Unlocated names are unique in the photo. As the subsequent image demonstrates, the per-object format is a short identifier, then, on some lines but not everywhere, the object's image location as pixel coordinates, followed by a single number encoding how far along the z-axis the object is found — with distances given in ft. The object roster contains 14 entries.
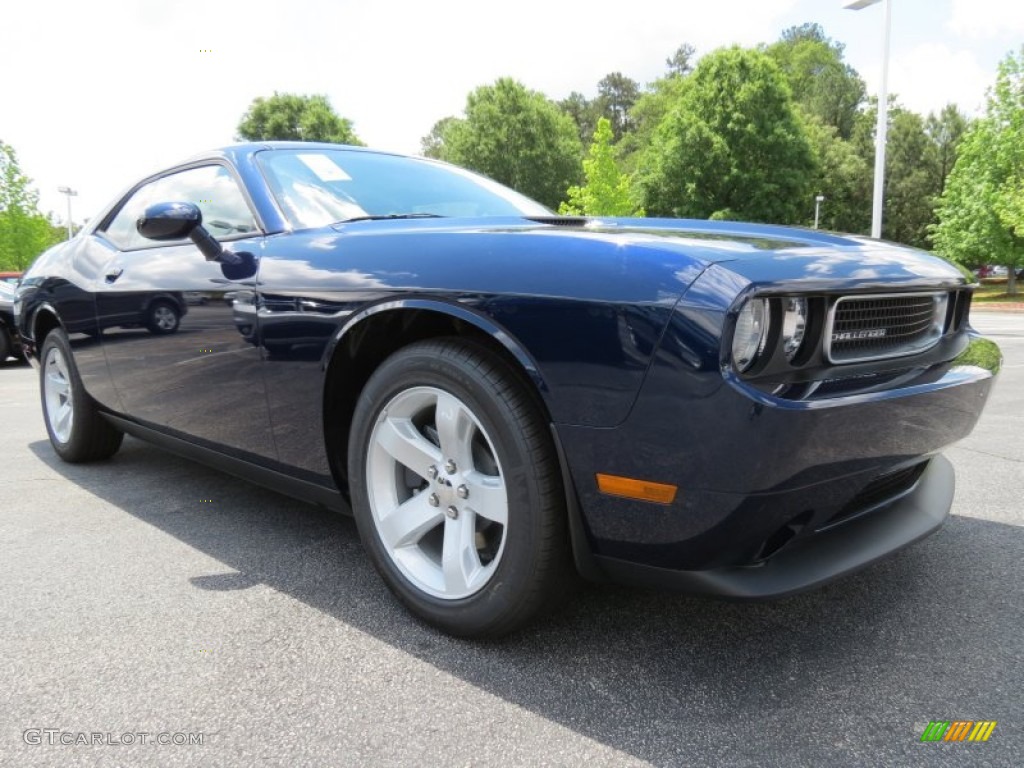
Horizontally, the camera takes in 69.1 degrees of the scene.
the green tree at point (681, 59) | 205.10
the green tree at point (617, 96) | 230.68
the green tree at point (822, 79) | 167.84
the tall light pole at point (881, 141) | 45.55
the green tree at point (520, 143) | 143.13
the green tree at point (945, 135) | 137.08
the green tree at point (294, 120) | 148.05
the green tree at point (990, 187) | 99.30
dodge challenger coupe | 4.98
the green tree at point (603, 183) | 77.61
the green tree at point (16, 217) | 97.40
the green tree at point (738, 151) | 107.34
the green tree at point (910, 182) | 135.95
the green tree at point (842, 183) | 133.69
